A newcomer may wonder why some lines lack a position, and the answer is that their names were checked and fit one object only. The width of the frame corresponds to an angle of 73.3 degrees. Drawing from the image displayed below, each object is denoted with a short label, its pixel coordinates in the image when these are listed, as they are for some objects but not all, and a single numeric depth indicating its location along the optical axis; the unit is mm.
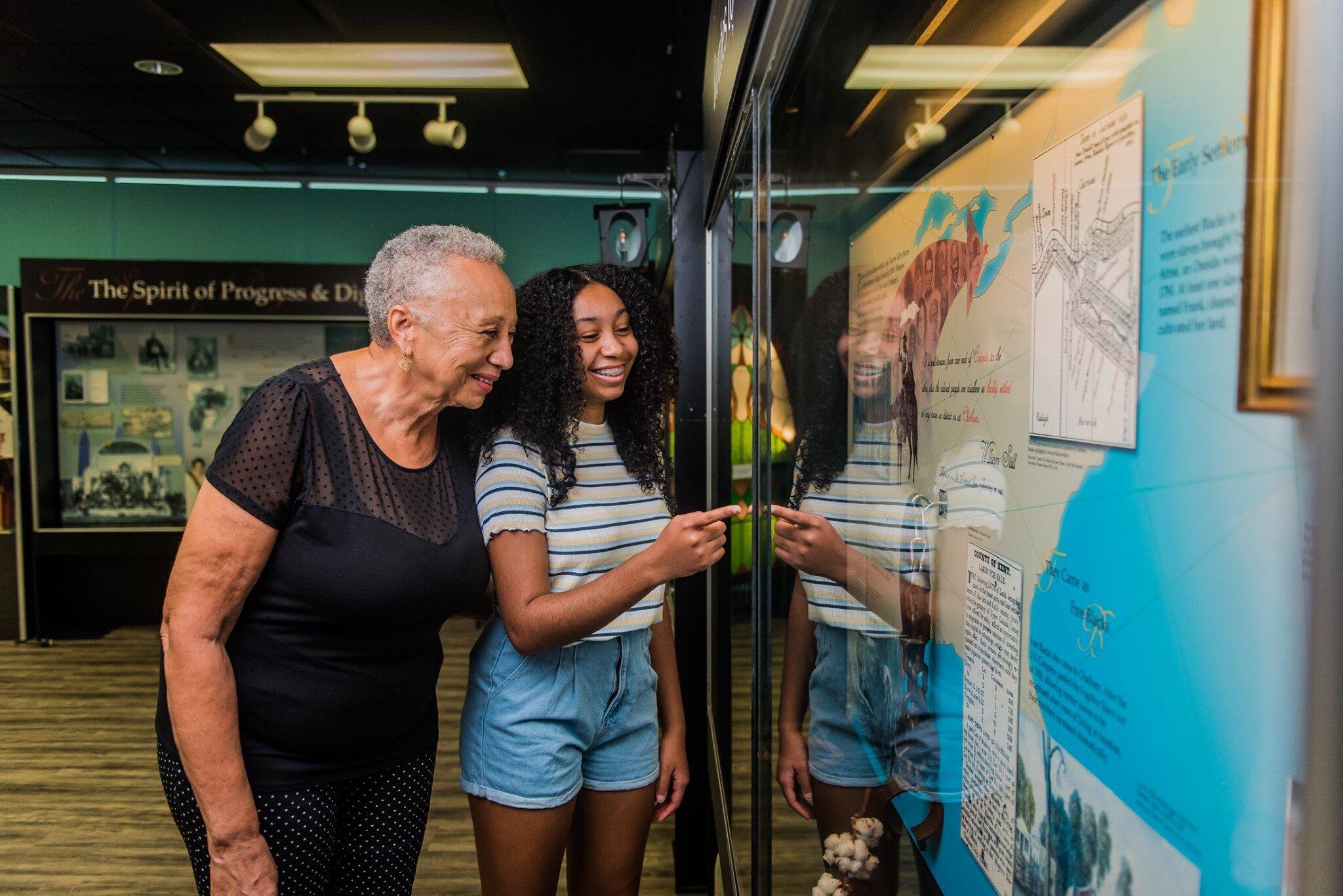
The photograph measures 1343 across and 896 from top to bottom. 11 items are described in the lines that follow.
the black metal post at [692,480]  2646
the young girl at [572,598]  1396
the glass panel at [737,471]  1732
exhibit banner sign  5961
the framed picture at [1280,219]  263
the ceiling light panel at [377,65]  5152
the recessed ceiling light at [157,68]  5176
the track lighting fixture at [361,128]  5445
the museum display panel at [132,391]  6043
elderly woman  1264
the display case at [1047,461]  331
